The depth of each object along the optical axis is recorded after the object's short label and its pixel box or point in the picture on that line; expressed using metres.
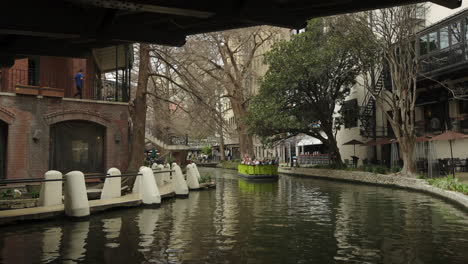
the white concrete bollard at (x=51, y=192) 13.26
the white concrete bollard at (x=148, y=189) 15.02
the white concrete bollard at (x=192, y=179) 21.59
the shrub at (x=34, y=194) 14.29
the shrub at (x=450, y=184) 16.19
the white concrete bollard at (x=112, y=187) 15.42
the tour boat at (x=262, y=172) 28.94
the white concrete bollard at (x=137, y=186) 17.31
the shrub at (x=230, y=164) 50.12
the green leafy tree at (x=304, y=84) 30.05
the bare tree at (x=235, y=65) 35.25
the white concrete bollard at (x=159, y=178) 21.58
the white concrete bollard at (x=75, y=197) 12.09
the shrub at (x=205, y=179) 23.26
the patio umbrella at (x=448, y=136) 20.63
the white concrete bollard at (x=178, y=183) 18.23
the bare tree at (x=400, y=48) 22.59
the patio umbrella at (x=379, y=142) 29.38
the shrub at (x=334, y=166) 30.74
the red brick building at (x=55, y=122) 17.81
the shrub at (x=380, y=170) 25.36
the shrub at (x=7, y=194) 13.81
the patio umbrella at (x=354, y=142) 32.62
